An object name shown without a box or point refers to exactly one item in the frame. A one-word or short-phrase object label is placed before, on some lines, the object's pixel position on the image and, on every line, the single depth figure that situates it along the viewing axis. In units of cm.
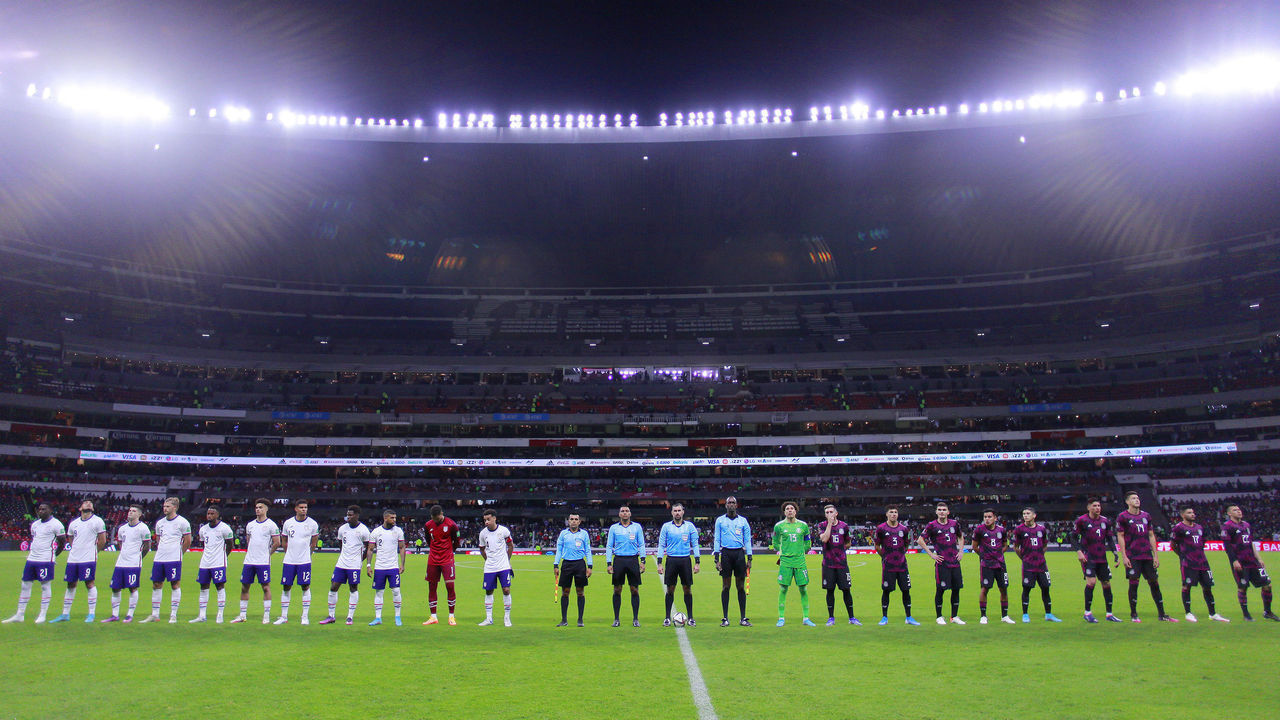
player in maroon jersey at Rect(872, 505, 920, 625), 1335
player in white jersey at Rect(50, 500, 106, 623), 1349
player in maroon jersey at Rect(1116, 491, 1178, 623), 1341
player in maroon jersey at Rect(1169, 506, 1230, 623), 1341
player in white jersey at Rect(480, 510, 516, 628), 1370
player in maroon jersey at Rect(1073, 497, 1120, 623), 1376
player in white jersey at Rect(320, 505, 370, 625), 1323
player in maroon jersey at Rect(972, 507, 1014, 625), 1349
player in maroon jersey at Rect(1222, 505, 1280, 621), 1305
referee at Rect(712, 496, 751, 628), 1342
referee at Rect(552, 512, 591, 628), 1345
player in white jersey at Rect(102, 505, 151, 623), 1350
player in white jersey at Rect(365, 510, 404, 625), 1355
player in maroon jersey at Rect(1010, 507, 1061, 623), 1364
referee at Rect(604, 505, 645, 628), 1345
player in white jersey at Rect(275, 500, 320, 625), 1339
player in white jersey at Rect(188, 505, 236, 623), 1341
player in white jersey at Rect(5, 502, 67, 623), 1326
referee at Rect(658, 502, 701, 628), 1344
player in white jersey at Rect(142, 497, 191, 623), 1341
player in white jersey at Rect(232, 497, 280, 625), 1337
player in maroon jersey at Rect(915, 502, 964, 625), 1335
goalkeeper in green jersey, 1346
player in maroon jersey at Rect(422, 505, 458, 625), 1388
